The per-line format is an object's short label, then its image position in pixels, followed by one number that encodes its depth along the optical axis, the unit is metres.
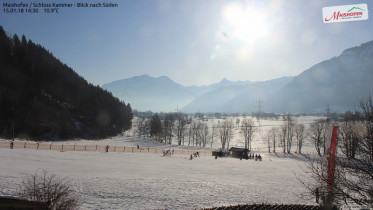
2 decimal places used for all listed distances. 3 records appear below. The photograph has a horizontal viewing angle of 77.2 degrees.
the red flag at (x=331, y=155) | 10.16
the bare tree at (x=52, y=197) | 9.79
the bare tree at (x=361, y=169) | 9.23
